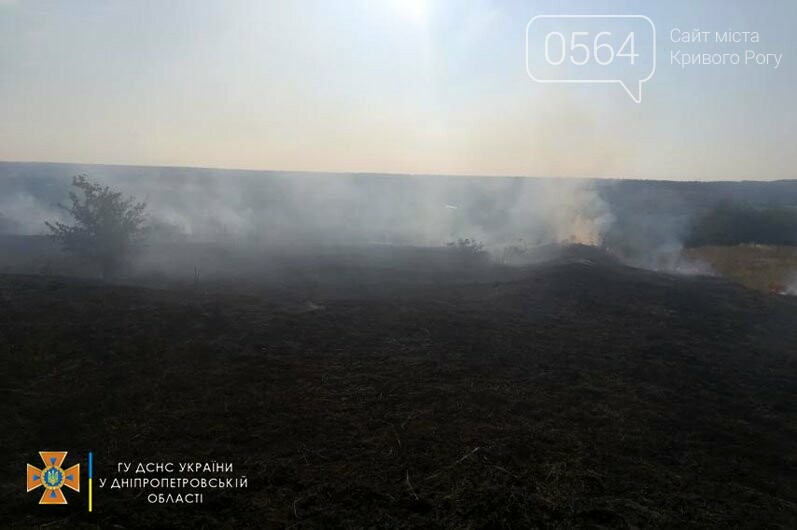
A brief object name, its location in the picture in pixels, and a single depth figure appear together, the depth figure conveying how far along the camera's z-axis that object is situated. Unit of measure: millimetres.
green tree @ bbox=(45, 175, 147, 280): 19547
